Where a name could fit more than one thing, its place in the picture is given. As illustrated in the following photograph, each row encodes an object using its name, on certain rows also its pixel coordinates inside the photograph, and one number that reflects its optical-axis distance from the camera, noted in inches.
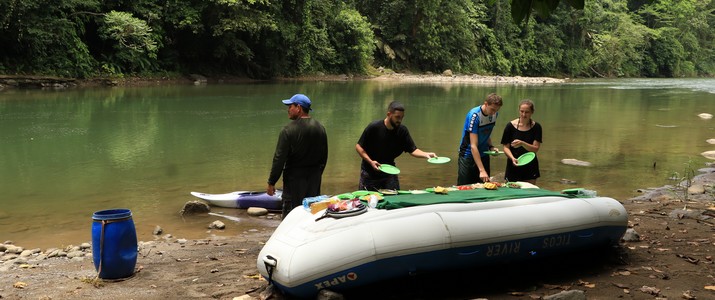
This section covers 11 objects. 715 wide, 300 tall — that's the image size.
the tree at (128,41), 1112.8
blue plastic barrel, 188.1
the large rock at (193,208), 318.7
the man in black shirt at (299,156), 223.5
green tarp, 177.0
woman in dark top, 251.4
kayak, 331.3
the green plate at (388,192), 192.1
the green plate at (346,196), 186.9
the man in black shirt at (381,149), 238.8
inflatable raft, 160.2
